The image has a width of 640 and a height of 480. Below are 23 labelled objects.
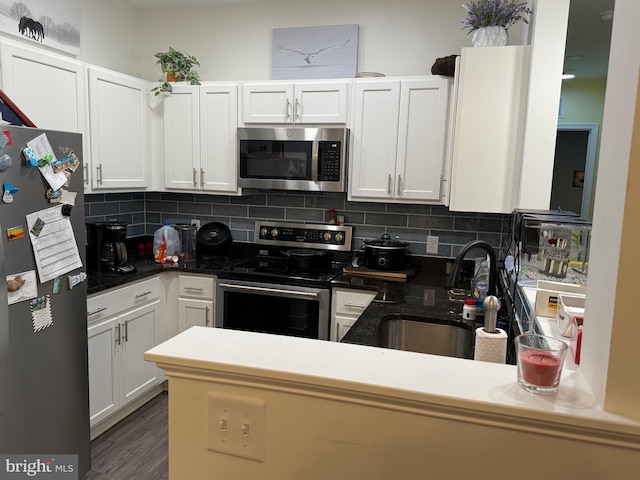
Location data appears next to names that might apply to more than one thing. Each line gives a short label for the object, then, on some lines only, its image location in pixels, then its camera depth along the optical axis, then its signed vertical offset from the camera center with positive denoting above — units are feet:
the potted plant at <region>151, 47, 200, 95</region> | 10.68 +2.60
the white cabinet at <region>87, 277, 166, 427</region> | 8.41 -3.13
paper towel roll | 3.62 -1.16
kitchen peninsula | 2.42 -1.23
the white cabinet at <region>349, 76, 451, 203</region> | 9.29 +1.05
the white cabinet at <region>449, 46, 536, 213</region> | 8.34 +1.21
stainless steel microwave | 9.75 +0.62
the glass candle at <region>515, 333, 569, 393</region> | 2.51 -0.90
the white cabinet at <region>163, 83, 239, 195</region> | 10.46 +1.05
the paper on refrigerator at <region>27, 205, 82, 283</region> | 6.28 -0.89
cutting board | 9.54 -1.66
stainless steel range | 9.46 -2.08
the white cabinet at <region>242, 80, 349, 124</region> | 9.77 +1.79
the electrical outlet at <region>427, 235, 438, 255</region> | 10.61 -1.13
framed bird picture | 10.48 +3.05
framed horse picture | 8.56 +2.97
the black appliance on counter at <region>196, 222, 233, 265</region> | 11.30 -1.37
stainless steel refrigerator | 5.91 -2.13
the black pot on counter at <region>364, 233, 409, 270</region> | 9.84 -1.35
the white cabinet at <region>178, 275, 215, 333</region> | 10.19 -2.52
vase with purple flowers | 8.38 +3.15
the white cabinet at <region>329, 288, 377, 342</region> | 9.13 -2.28
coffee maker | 9.25 -1.33
